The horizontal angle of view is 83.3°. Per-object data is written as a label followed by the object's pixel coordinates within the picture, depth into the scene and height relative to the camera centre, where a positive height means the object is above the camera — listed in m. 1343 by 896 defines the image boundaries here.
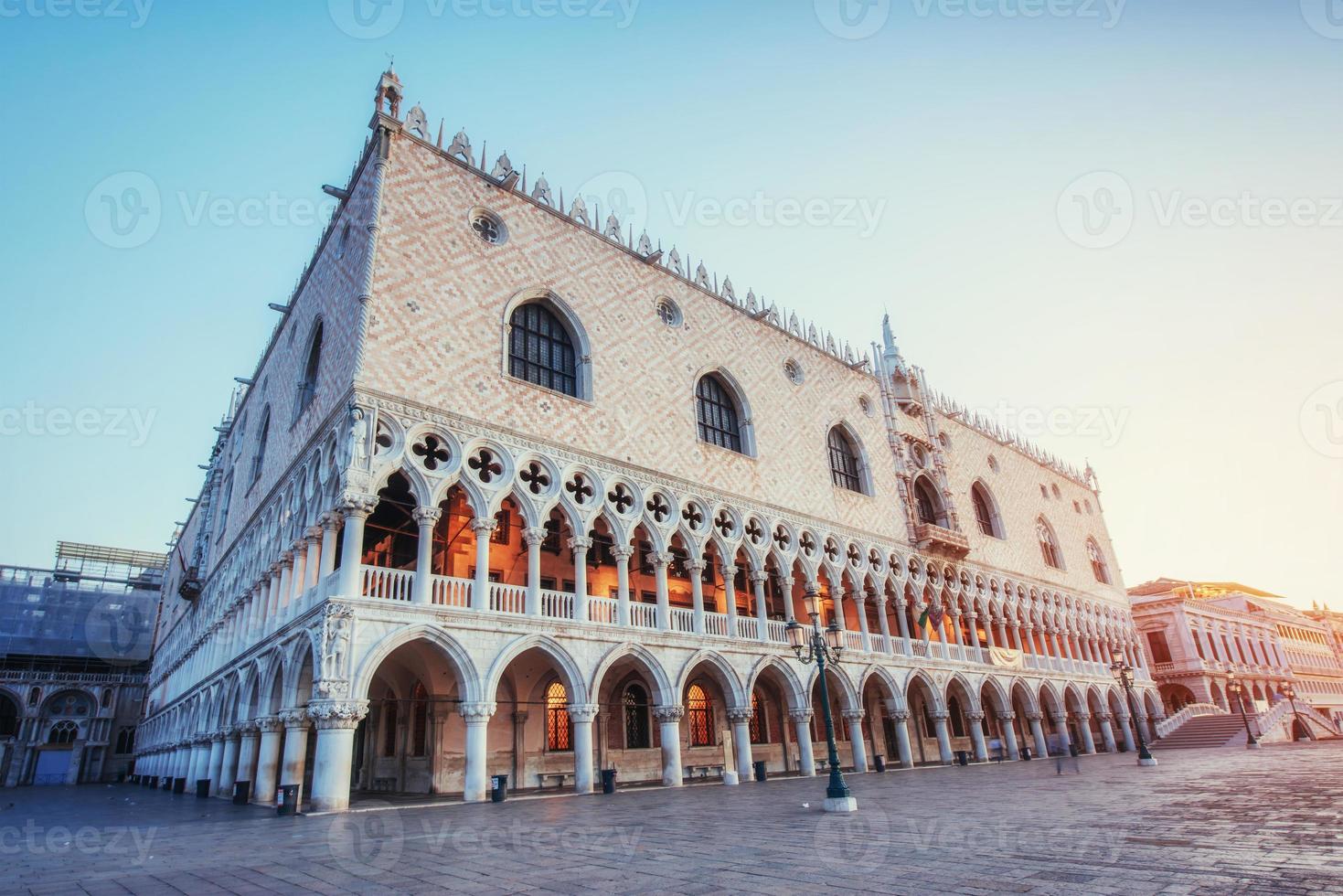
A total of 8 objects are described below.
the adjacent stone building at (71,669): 40.19 +4.88
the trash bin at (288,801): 12.48 -0.89
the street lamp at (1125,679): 19.86 +0.60
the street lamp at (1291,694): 41.83 -0.11
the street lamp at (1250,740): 28.62 -1.67
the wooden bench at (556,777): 18.30 -1.08
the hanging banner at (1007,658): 28.44 +1.75
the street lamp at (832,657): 10.69 +0.95
